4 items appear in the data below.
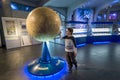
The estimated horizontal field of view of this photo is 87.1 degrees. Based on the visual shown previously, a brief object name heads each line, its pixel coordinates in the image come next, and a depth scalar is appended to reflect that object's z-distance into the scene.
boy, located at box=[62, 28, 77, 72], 1.87
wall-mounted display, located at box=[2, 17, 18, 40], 4.07
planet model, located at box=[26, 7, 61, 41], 1.73
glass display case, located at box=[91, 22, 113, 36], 5.15
